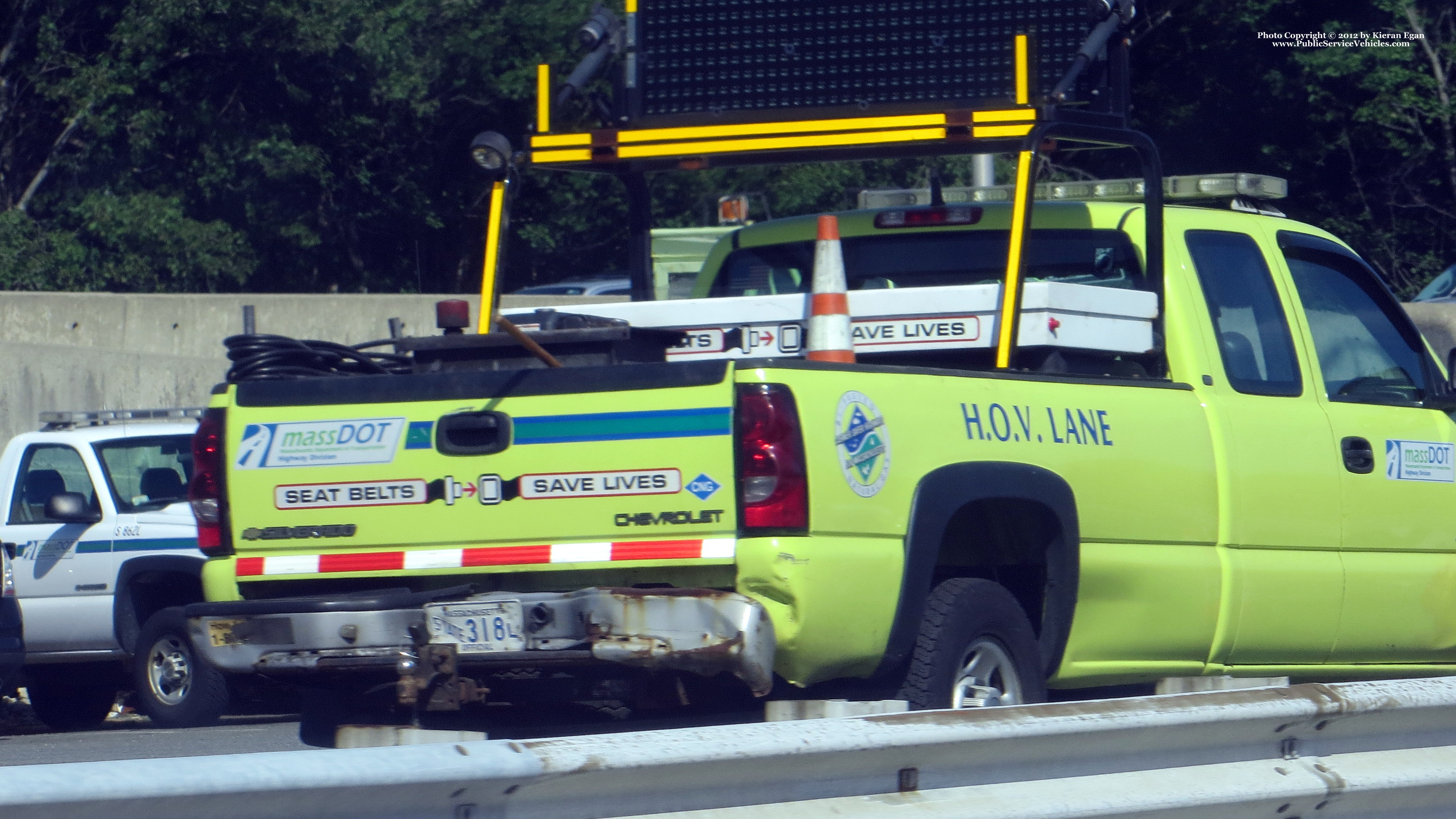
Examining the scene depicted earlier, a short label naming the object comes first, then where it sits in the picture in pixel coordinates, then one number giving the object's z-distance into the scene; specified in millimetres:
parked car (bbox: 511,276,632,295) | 53469
